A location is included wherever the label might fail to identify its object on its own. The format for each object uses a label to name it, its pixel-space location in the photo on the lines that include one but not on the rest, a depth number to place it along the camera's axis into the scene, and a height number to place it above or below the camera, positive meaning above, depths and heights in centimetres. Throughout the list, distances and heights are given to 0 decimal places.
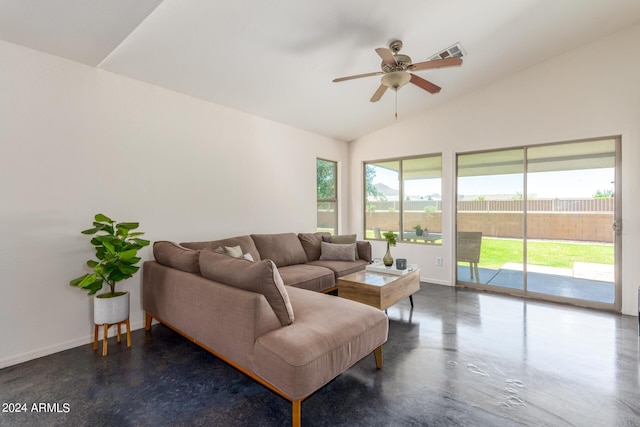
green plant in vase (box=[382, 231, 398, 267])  362 -43
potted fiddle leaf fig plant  247 -47
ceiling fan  251 +129
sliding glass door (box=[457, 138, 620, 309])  373 -12
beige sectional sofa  163 -72
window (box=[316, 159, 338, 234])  563 +34
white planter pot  253 -84
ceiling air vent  333 +185
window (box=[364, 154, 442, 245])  500 +25
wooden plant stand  248 -107
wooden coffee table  294 -79
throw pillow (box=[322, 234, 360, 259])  471 -43
